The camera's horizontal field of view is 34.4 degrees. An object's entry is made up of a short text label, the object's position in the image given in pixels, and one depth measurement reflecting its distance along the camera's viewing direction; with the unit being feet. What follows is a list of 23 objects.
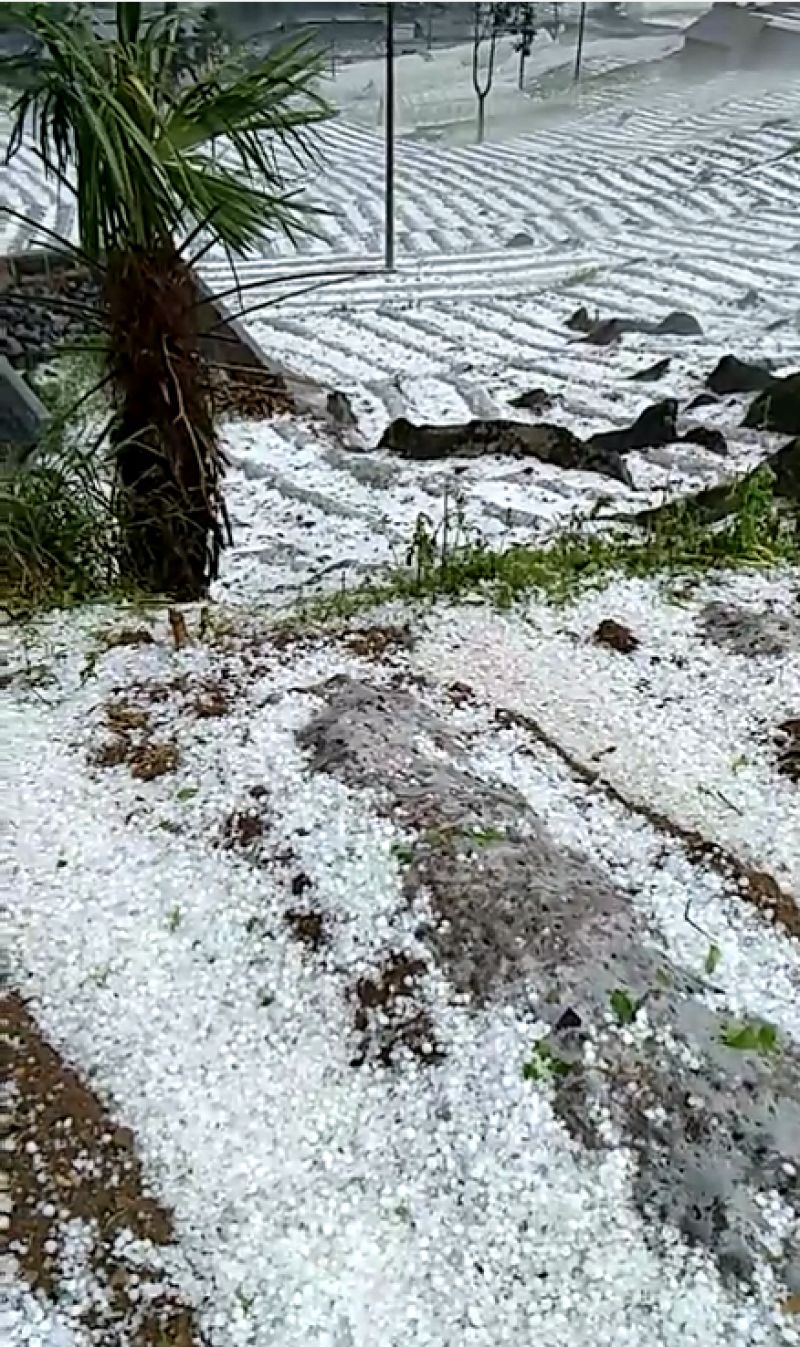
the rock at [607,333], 25.93
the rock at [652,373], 22.75
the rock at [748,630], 7.91
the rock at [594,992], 4.39
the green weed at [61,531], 8.97
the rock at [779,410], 18.37
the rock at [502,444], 16.10
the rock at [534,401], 20.67
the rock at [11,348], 21.83
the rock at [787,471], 12.12
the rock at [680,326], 26.37
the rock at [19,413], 17.28
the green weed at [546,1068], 4.72
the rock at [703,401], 20.35
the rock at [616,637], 8.04
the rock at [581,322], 27.32
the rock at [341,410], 20.34
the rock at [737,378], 21.25
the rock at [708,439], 17.44
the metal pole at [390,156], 34.24
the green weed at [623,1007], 4.89
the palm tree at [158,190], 7.45
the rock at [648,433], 17.42
